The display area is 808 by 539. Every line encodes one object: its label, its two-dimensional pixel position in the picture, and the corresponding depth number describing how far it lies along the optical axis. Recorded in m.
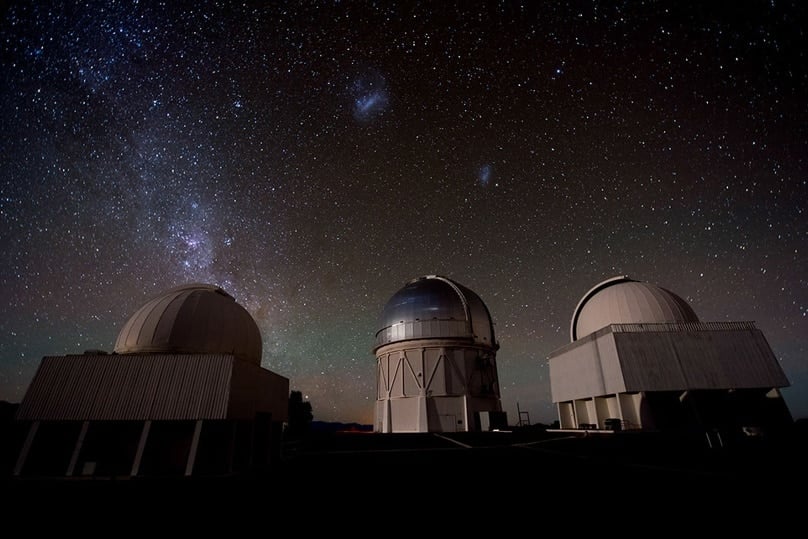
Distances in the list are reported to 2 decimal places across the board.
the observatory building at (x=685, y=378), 18.38
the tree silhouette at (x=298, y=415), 27.77
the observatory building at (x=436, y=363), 27.44
